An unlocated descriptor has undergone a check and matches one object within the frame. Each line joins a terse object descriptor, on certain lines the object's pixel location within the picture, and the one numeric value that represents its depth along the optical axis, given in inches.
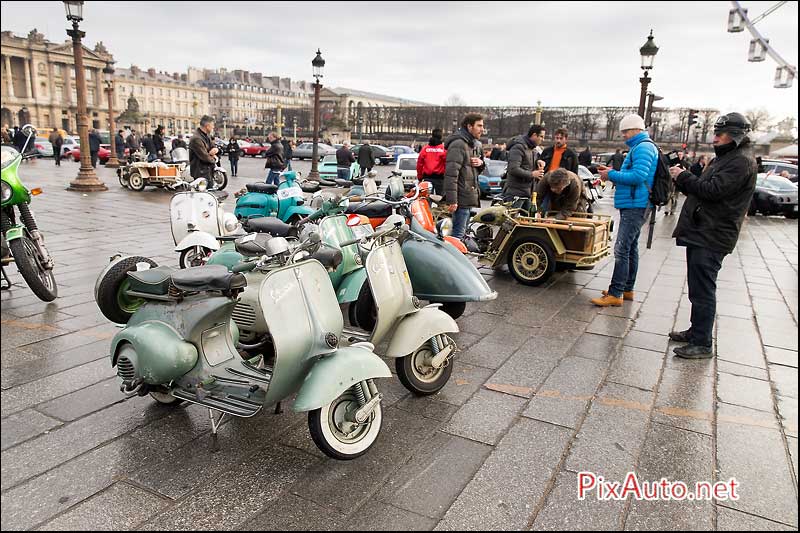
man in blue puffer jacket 205.0
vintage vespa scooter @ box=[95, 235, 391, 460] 103.7
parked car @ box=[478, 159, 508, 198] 672.4
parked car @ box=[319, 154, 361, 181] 911.4
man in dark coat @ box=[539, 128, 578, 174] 325.1
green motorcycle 188.2
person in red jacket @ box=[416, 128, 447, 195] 296.7
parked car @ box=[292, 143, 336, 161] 1481.1
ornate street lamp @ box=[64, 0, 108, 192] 539.9
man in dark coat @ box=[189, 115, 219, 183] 370.0
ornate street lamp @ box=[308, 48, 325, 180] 701.9
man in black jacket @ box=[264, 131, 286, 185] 548.7
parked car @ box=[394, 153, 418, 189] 815.2
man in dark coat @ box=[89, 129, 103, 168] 817.5
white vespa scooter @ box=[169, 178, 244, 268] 252.4
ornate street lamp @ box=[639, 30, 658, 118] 475.2
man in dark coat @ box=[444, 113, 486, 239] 258.8
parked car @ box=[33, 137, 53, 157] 1148.8
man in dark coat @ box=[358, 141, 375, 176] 707.4
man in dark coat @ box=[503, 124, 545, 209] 299.1
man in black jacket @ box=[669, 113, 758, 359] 159.2
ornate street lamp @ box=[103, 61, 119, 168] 898.7
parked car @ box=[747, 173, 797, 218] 613.9
